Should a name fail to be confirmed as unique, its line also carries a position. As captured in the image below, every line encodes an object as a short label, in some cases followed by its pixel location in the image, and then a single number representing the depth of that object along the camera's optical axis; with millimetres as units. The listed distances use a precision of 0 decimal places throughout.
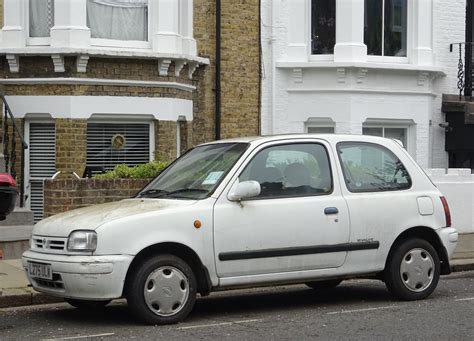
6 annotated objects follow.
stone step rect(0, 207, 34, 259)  12383
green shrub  12930
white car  8125
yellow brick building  14484
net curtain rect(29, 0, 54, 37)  14719
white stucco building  16906
